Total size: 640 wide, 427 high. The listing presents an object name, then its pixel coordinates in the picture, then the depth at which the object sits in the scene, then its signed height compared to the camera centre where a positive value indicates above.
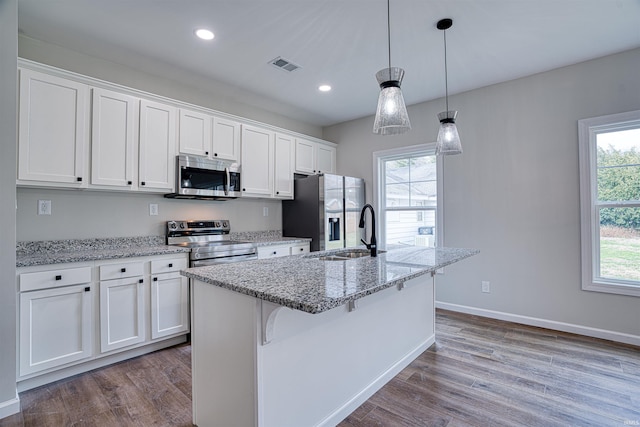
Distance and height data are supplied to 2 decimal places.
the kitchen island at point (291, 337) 1.35 -0.62
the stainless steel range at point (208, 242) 2.93 -0.25
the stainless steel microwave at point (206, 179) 3.13 +0.43
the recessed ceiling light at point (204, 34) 2.46 +1.48
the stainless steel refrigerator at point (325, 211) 3.97 +0.10
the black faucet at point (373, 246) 2.24 -0.20
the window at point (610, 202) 2.86 +0.14
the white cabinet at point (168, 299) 2.68 -0.70
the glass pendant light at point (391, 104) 1.73 +0.63
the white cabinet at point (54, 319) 2.09 -0.70
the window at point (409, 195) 4.04 +0.32
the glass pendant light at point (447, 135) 2.29 +0.61
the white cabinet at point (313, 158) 4.36 +0.89
